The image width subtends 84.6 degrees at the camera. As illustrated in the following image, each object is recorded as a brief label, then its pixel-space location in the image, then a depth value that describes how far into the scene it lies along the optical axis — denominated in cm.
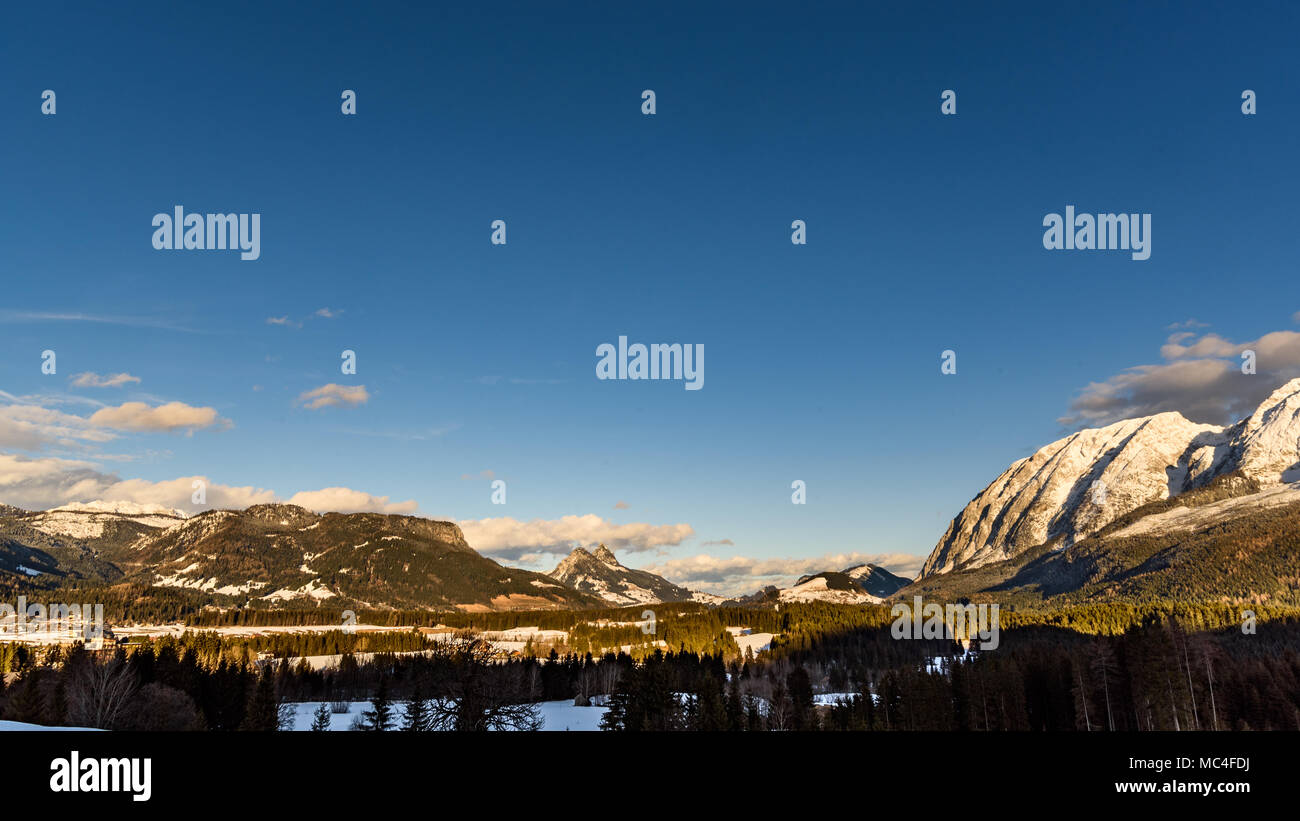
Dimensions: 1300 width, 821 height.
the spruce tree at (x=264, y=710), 9012
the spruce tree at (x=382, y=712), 10419
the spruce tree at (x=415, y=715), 6303
